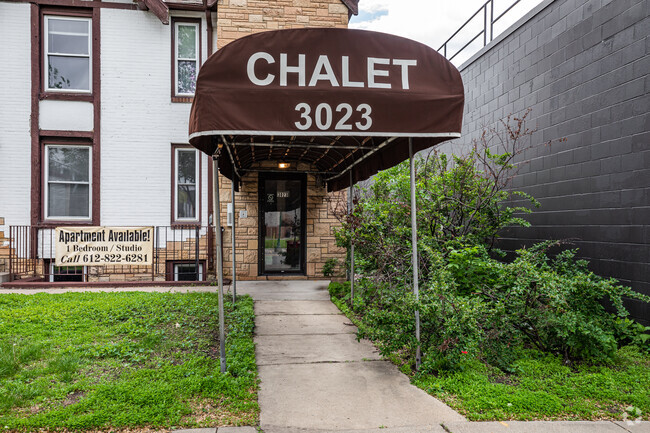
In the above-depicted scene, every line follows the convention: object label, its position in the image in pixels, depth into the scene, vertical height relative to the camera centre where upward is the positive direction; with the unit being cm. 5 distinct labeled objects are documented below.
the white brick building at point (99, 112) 934 +263
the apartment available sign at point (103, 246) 888 -41
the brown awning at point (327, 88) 359 +122
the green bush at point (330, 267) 923 -94
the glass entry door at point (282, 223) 945 +5
